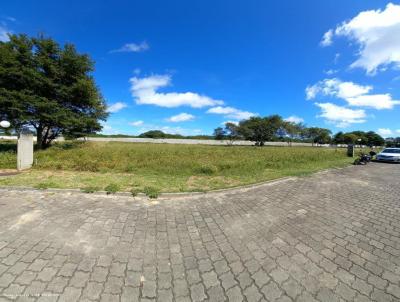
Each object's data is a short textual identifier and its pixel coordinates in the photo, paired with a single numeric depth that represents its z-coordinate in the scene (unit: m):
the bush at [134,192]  5.97
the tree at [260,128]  70.38
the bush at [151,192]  5.92
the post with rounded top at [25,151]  9.32
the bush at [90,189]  6.02
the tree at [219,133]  79.38
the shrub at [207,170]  9.95
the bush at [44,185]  6.16
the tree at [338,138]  111.69
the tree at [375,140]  109.29
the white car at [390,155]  17.53
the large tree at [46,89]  13.88
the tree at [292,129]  77.93
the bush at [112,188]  6.03
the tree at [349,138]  100.70
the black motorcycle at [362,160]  15.45
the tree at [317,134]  95.31
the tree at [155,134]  100.01
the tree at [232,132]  74.18
